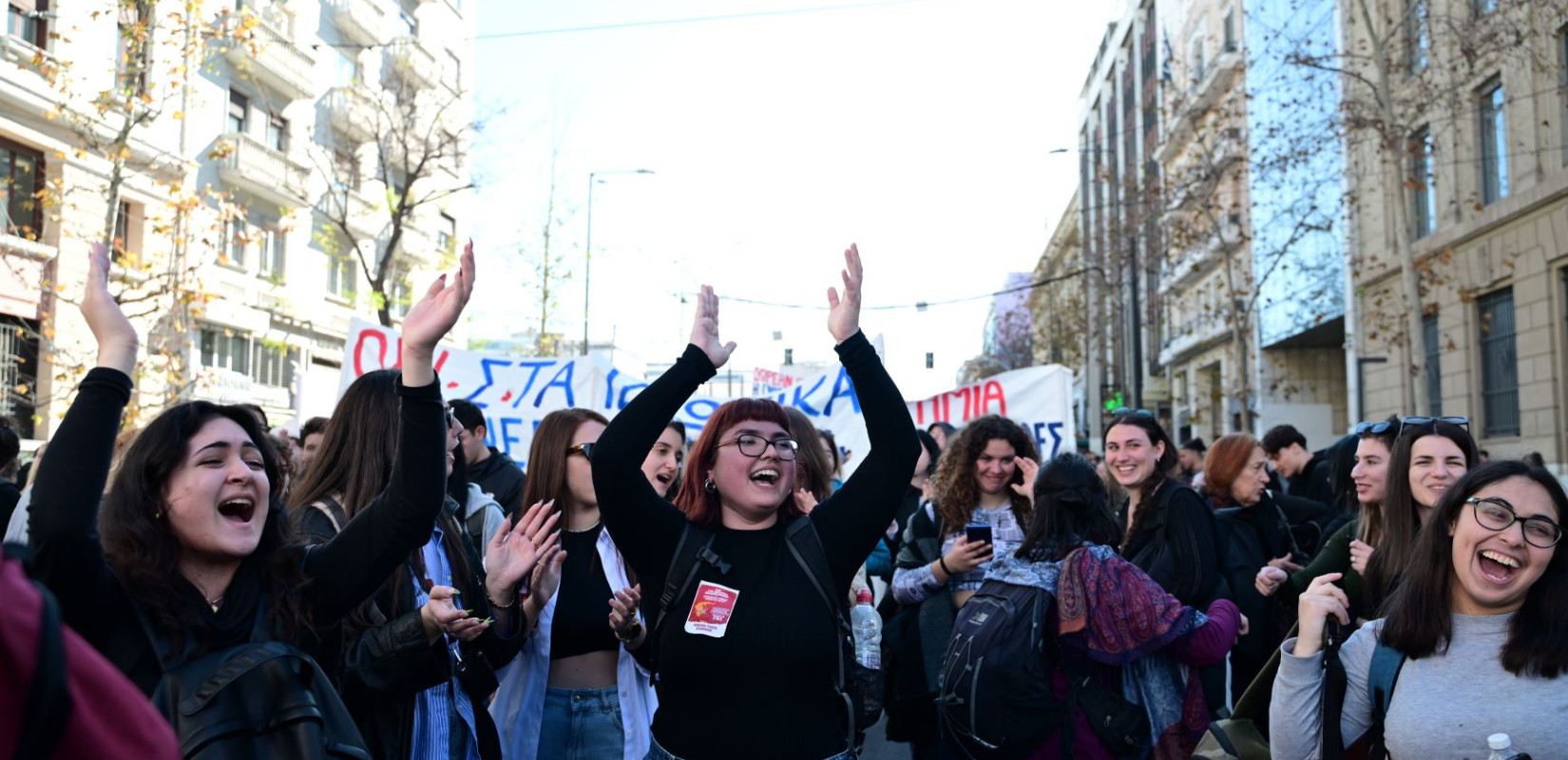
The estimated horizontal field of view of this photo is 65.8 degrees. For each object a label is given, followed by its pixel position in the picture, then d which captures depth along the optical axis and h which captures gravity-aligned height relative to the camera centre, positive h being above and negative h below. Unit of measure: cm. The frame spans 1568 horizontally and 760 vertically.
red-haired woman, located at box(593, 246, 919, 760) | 307 -27
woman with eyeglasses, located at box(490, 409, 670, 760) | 404 -80
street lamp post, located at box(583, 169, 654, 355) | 3132 +464
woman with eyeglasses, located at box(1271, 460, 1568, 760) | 282 -46
